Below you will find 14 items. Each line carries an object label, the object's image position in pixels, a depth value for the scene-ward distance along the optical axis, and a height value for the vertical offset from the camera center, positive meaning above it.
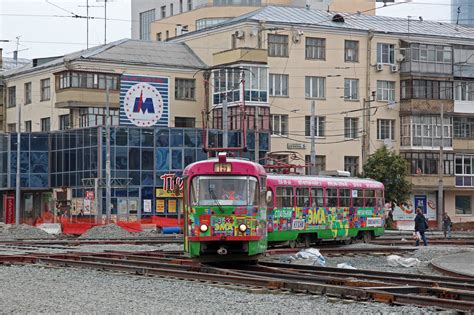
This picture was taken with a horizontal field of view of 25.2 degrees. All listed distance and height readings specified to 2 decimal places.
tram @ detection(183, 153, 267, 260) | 25.25 -0.84
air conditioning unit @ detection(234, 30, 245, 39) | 75.25 +9.97
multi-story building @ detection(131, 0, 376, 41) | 93.69 +14.93
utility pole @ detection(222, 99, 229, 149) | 54.56 +3.09
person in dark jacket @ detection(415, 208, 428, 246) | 39.84 -1.93
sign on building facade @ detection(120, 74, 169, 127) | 71.81 +5.09
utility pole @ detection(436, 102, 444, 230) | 70.12 -1.07
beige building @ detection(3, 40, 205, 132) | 73.38 +6.66
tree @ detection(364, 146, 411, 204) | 69.00 +0.14
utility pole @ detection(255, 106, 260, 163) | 63.94 +2.97
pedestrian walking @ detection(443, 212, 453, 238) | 53.06 -2.58
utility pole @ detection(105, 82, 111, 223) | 59.56 +0.64
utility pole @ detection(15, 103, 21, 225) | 65.44 -0.21
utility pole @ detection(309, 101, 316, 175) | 58.59 +2.00
